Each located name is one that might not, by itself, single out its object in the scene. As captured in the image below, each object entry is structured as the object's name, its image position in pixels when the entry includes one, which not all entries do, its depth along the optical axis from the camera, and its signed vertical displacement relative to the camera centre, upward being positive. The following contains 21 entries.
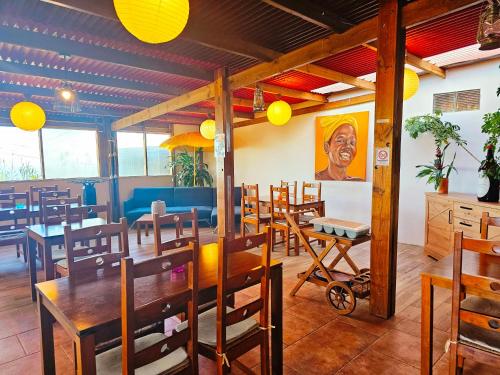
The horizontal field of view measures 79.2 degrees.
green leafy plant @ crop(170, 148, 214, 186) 8.25 -0.06
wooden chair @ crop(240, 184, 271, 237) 4.66 -0.79
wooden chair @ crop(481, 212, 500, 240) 1.89 -0.37
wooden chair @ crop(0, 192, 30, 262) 3.61 -0.70
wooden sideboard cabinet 3.25 -0.66
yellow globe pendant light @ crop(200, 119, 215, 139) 5.45 +0.71
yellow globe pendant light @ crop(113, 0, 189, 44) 1.50 +0.78
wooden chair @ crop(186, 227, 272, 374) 1.47 -0.80
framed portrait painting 5.24 +0.35
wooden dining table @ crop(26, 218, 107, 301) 2.69 -0.64
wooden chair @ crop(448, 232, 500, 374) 1.30 -0.69
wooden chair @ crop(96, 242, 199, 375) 1.15 -0.65
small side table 5.12 -0.89
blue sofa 7.02 -0.73
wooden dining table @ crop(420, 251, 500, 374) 1.57 -0.61
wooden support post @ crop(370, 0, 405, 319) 2.38 +0.07
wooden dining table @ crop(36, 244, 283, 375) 1.17 -0.61
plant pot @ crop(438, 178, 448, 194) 4.02 -0.29
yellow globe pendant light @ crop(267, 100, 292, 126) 4.10 +0.75
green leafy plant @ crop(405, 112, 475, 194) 4.04 +0.35
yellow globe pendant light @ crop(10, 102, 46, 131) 3.86 +0.70
